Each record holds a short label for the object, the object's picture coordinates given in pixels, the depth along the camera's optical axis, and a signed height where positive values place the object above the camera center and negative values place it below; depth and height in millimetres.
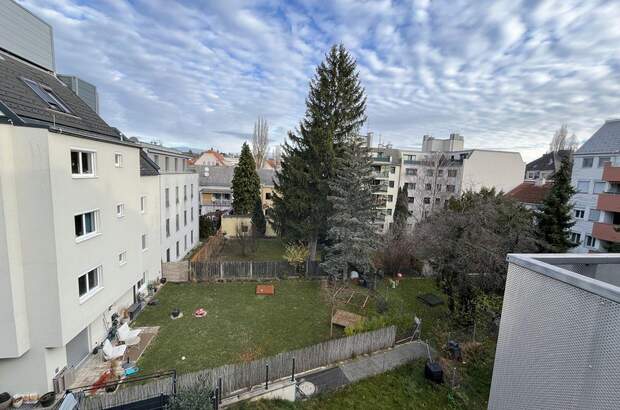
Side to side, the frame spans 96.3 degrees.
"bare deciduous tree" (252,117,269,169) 50469 +6471
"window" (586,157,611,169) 22778 +2485
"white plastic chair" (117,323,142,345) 11055 -6598
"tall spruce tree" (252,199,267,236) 31188 -4811
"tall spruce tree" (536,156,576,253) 17266 -1494
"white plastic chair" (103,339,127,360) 10031 -6563
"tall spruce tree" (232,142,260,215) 32969 -997
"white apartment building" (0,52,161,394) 8055 -2004
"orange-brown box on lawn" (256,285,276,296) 17328 -7119
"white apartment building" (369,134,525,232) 37656 +1747
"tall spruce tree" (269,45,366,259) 21047 +3314
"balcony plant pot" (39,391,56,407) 8508 -7111
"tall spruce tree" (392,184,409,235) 29741 -2712
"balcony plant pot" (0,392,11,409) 8398 -7106
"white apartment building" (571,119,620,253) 22031 +132
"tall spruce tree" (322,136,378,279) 17875 -2218
